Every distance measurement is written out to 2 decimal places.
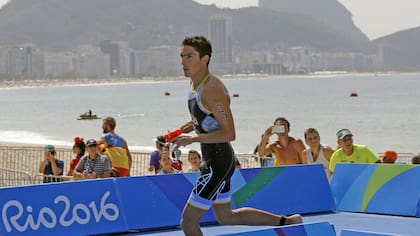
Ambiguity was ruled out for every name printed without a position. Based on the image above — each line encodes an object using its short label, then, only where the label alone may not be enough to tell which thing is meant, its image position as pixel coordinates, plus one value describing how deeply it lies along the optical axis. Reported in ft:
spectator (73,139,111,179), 36.06
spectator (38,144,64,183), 42.51
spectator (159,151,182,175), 35.40
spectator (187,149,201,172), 37.32
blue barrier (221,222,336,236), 21.86
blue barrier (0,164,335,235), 27.68
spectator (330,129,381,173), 35.68
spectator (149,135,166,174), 41.49
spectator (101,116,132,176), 40.65
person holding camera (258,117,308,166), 37.14
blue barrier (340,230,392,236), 21.19
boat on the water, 230.44
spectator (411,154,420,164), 36.47
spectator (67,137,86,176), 42.34
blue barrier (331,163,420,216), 33.01
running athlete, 21.93
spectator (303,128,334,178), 36.47
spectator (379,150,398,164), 38.99
